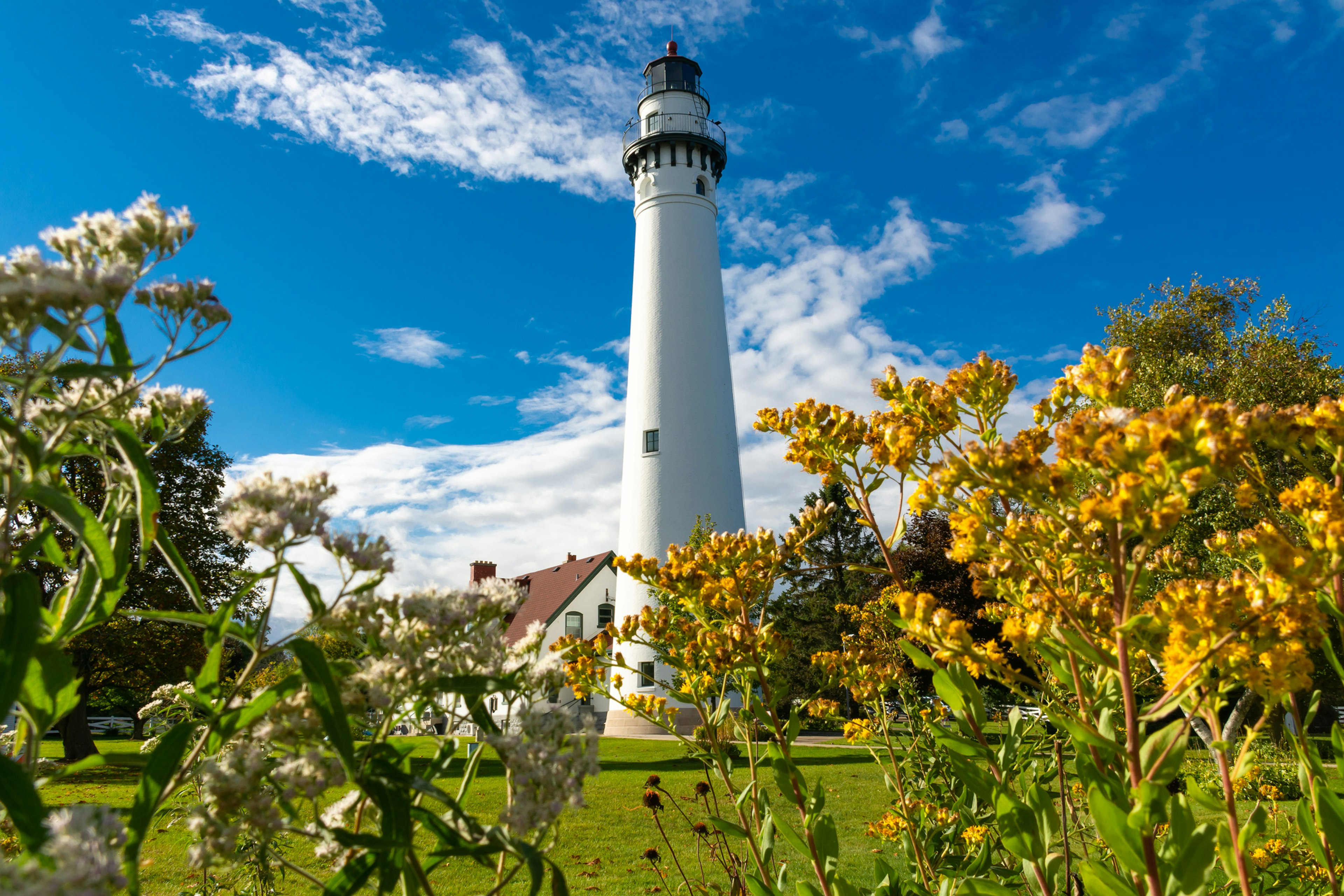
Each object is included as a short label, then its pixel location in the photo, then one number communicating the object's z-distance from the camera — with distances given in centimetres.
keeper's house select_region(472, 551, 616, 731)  3122
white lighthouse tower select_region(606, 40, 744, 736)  2033
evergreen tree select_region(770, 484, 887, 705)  2655
